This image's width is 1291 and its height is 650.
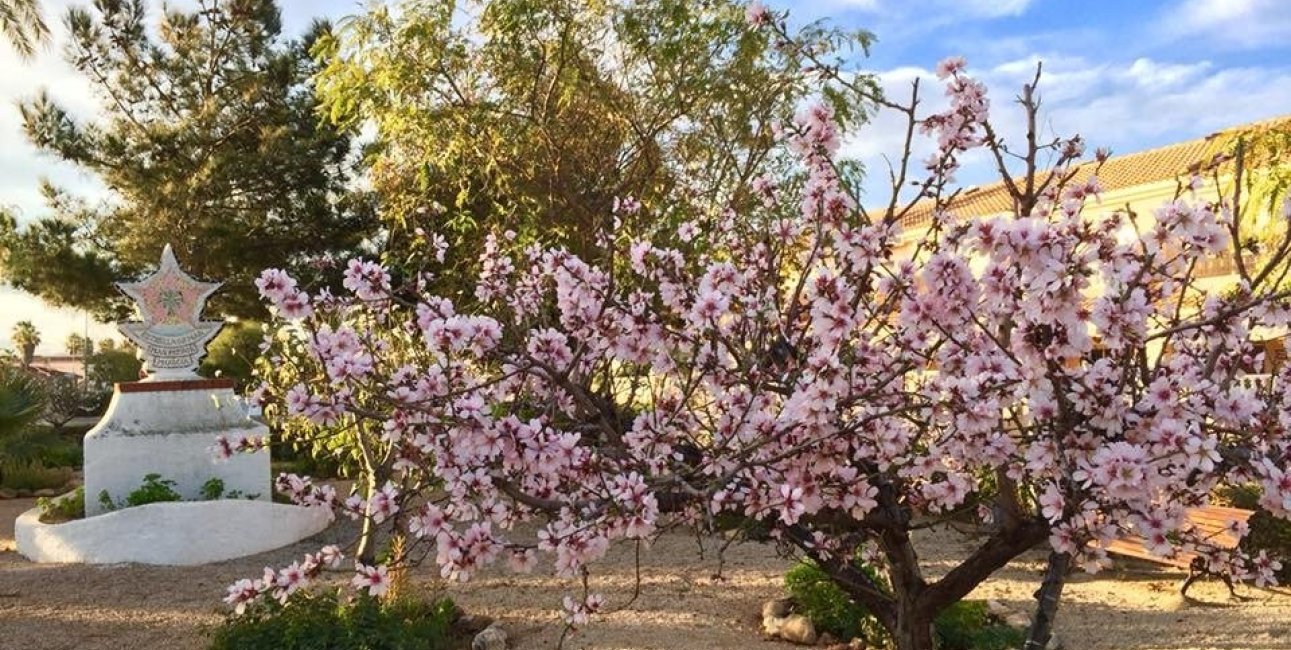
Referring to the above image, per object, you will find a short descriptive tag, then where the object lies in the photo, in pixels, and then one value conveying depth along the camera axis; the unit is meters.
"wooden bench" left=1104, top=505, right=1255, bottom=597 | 6.32
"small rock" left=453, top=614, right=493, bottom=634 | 5.84
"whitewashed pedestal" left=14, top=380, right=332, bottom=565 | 8.34
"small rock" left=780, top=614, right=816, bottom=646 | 5.64
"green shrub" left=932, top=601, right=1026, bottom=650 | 5.30
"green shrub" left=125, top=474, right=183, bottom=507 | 8.67
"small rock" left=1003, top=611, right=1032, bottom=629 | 5.86
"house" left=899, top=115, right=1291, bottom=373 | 16.41
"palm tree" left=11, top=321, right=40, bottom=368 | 36.88
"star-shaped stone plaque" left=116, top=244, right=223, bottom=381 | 9.34
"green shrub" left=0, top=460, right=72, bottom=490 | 13.48
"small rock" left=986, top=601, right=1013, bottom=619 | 5.94
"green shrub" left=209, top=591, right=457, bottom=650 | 4.82
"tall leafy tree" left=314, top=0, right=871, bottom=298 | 8.60
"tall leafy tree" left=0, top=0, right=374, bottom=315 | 16.83
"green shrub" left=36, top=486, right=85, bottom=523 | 9.05
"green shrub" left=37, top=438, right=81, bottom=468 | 14.90
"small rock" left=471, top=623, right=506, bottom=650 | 5.44
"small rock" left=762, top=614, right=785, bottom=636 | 5.80
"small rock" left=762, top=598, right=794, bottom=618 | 5.98
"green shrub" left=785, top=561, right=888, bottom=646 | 5.60
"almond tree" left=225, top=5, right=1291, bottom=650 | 2.35
